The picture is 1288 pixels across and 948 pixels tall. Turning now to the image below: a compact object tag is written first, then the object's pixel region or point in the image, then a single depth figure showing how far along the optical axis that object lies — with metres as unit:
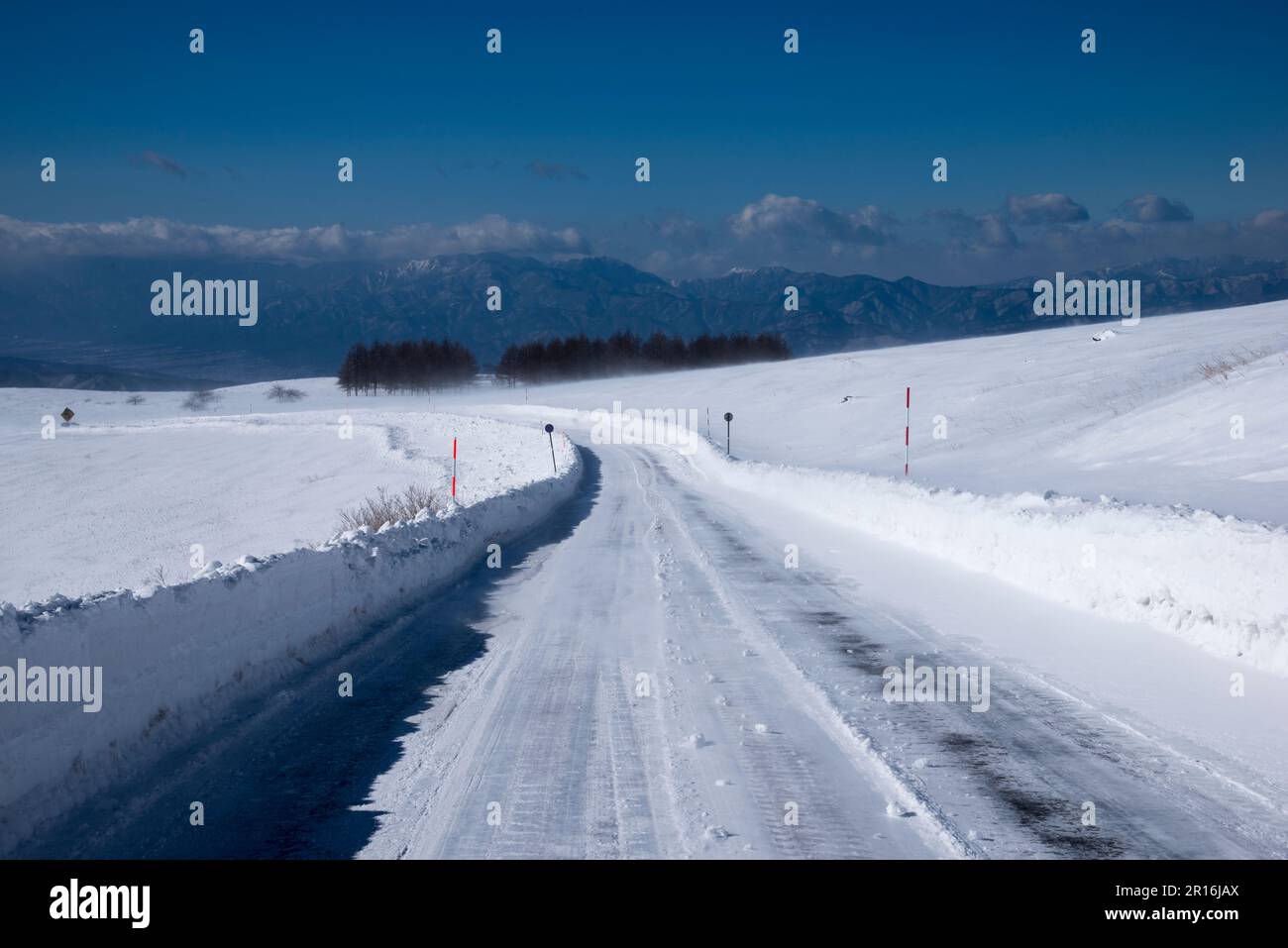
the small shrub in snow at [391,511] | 17.72
